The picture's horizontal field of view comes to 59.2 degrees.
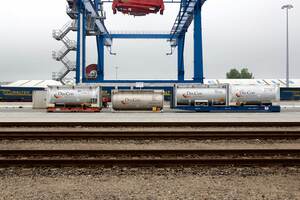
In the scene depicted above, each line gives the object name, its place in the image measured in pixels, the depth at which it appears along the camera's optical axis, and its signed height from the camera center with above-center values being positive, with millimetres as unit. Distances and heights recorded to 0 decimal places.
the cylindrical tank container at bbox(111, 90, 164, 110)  22578 -171
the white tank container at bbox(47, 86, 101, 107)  23234 +151
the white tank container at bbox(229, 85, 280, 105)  23672 +476
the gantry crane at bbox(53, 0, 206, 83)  27609 +8928
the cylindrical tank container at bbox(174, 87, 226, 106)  23406 +362
